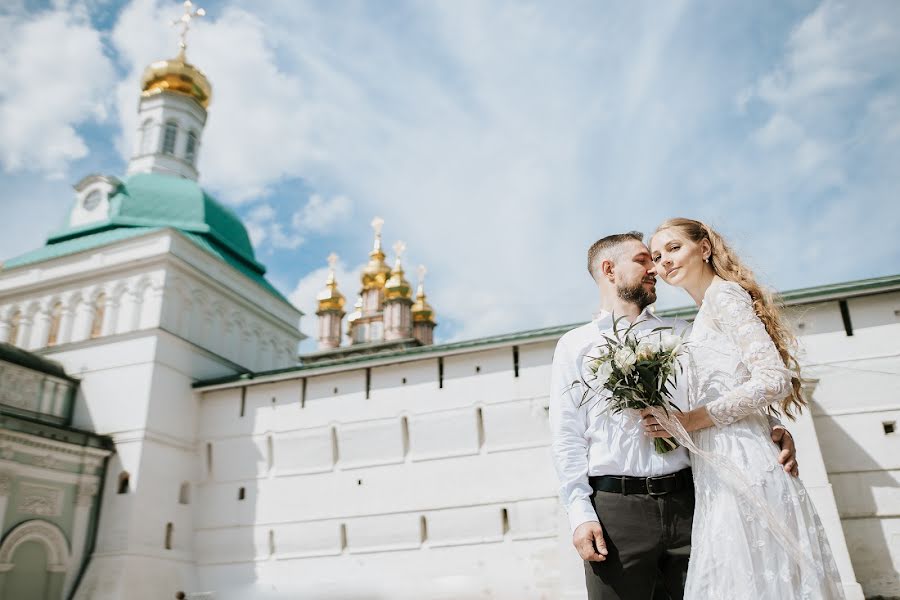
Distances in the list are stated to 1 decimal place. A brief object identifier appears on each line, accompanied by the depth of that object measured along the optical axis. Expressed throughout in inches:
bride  83.4
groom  90.6
